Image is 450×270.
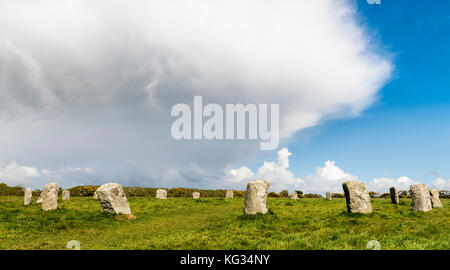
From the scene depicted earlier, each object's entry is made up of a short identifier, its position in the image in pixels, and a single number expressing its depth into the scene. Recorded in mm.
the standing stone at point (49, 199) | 19750
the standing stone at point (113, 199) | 17688
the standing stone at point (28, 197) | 24608
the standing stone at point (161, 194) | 36356
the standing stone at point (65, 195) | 30716
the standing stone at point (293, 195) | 43031
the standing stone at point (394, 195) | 25238
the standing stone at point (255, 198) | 15250
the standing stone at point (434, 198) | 22062
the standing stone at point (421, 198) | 18188
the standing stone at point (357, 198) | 15984
